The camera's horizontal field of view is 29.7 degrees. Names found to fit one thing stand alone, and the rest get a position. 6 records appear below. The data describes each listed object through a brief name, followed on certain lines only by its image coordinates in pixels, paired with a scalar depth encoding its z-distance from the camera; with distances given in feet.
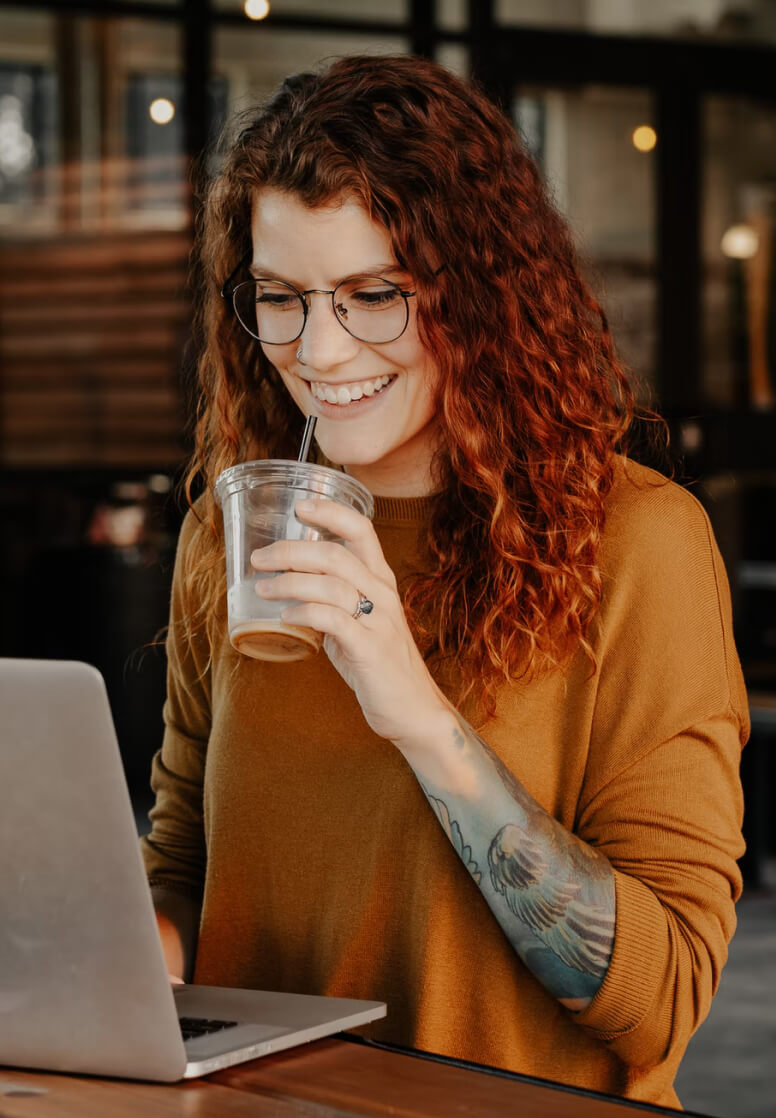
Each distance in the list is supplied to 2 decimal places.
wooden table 3.29
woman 4.10
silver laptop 3.27
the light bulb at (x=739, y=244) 20.97
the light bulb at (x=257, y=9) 19.42
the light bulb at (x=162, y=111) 19.84
